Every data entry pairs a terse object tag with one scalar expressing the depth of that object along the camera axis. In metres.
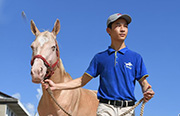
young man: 3.88
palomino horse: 5.14
